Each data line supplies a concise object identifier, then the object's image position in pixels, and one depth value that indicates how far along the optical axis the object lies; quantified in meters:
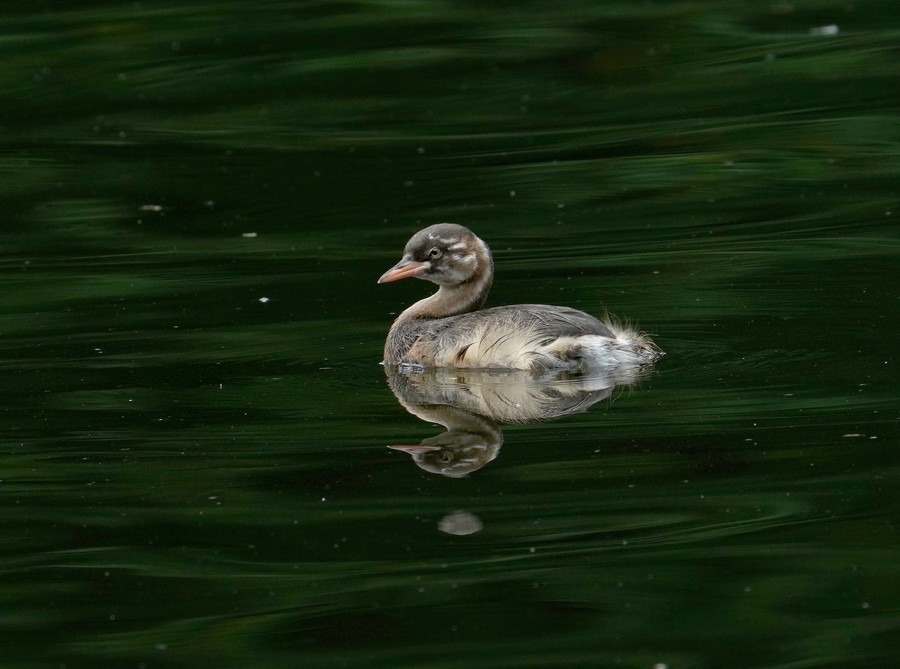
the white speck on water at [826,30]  31.08
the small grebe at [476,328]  17.09
